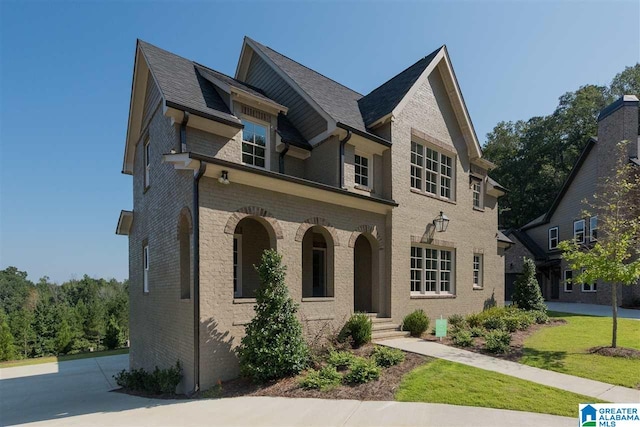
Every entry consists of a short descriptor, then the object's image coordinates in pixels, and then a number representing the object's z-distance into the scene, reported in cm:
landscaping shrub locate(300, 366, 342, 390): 765
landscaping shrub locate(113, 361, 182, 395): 917
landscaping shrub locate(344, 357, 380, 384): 784
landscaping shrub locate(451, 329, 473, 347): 1102
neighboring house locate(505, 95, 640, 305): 2372
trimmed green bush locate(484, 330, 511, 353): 1014
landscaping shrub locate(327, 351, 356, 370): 869
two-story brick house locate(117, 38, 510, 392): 898
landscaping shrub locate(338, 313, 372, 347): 1065
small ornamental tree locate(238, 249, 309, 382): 809
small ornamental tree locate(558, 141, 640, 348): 997
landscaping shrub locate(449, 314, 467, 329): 1384
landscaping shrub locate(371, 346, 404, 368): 890
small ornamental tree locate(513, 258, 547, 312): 1722
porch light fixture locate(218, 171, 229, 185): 877
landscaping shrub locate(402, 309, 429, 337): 1284
